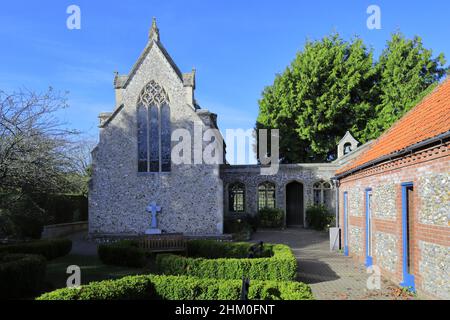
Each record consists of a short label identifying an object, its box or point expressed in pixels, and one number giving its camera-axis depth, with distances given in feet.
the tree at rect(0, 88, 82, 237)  44.60
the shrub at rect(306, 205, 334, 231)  86.69
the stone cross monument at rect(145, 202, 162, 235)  75.66
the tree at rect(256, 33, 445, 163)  100.48
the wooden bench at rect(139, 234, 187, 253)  53.93
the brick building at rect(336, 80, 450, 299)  26.08
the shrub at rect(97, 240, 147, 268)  47.26
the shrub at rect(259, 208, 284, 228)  90.52
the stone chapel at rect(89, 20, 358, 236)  76.07
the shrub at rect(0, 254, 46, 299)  32.09
